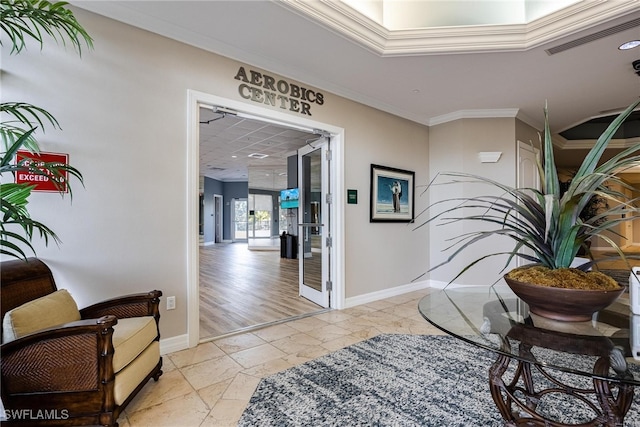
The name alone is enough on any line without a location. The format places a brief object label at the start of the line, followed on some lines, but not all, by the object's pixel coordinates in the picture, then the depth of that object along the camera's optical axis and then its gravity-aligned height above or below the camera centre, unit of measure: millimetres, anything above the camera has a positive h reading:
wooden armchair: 1547 -799
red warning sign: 2117 +261
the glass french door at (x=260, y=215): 13430 -89
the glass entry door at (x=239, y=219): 15383 -296
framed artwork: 4410 +280
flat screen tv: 8656 +425
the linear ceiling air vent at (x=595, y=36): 2683 +1612
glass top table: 1182 -561
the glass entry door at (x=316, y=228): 4109 -217
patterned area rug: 1791 -1182
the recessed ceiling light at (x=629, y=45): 2939 +1606
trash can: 9086 -965
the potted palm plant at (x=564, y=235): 1269 -99
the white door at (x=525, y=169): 4840 +710
